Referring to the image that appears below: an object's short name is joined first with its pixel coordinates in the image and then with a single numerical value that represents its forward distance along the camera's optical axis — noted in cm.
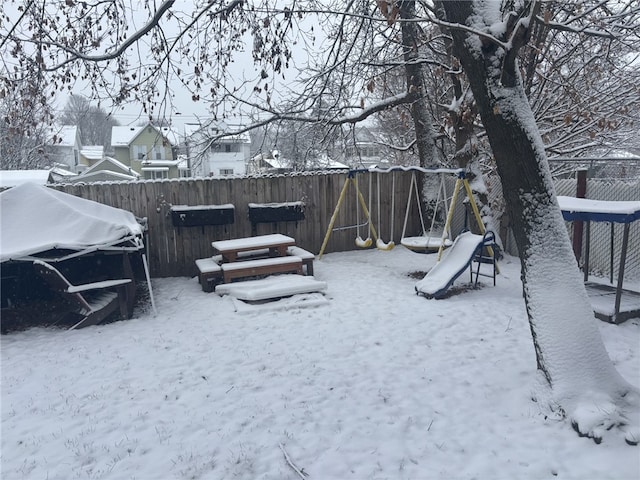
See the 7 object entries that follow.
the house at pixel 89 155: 4294
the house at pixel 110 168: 3038
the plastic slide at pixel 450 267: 614
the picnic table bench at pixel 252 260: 688
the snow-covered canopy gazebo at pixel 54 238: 520
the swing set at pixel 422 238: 691
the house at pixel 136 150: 3872
